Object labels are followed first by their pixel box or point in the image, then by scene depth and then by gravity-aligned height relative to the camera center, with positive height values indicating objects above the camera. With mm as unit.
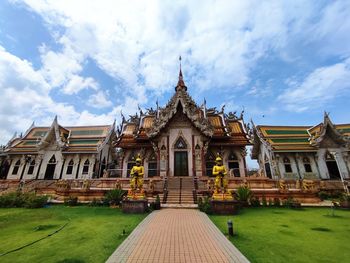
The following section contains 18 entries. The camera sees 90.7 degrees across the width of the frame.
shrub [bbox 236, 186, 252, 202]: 11000 -621
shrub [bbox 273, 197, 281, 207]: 11190 -1117
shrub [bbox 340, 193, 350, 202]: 10344 -783
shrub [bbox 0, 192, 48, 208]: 11344 -1144
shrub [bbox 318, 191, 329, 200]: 14805 -885
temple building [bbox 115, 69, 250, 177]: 18109 +4325
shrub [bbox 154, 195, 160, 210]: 10420 -1198
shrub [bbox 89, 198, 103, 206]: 11705 -1292
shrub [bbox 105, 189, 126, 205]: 11547 -884
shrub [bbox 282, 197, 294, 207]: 10766 -1103
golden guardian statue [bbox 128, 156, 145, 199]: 9998 -38
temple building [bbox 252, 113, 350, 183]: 19250 +3403
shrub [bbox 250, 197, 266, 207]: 10964 -1103
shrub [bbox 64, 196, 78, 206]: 11797 -1186
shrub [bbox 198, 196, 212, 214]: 9377 -1183
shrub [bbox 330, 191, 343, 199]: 15053 -811
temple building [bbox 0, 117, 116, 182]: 22047 +3251
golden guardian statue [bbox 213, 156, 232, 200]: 9461 -11
